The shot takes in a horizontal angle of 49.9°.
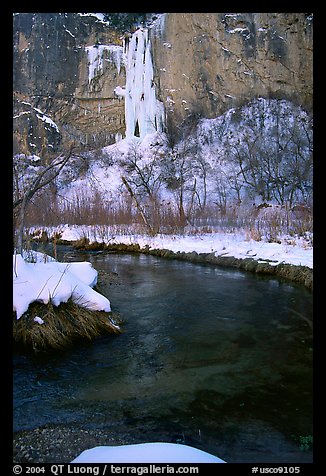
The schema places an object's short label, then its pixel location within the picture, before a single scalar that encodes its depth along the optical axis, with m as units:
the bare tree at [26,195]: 6.33
